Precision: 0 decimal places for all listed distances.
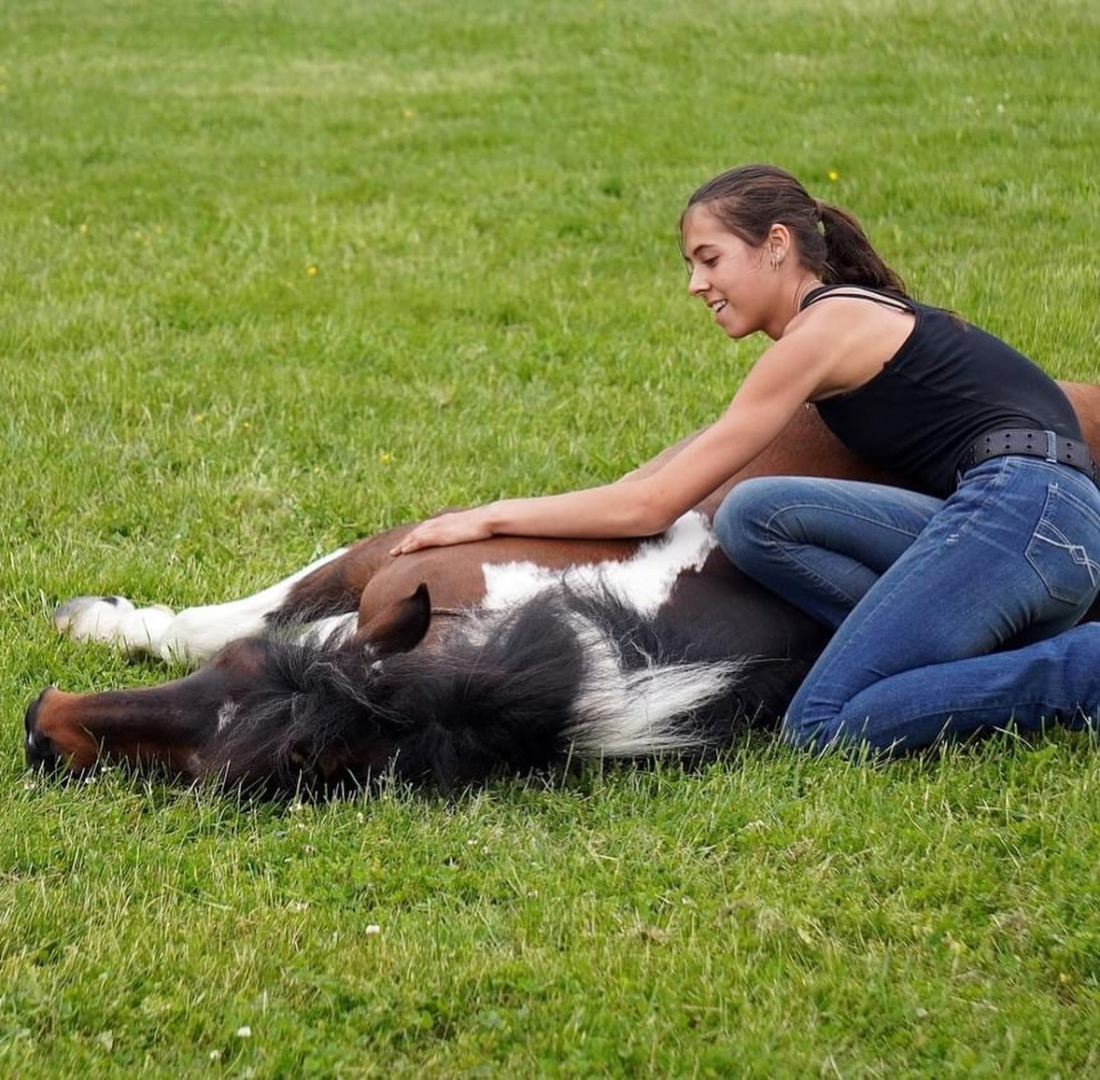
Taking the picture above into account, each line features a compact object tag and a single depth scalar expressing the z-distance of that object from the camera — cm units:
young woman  858
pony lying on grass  840
